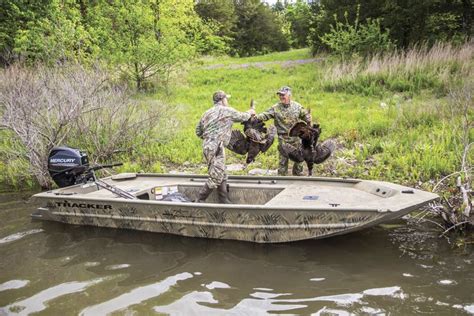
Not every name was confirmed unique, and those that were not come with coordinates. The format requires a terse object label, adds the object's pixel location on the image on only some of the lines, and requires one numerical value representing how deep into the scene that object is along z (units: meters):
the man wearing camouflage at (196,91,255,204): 7.18
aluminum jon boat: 5.81
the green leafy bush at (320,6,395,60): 16.83
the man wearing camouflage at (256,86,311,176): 7.91
